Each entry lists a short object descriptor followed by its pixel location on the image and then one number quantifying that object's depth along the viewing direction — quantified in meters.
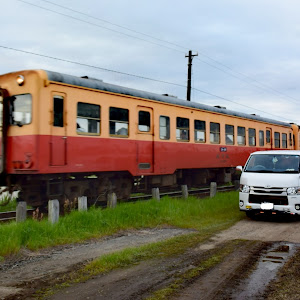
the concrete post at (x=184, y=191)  14.26
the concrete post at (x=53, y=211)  8.79
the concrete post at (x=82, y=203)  9.87
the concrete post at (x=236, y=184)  18.31
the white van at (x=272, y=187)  10.20
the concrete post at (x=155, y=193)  12.75
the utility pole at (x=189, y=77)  26.28
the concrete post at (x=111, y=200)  11.06
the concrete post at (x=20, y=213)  8.68
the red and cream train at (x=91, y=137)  10.46
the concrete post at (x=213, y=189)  14.95
